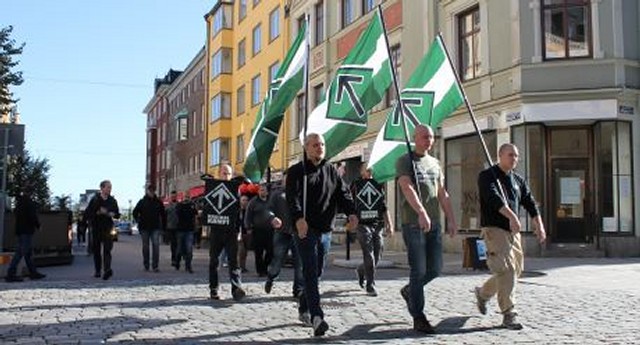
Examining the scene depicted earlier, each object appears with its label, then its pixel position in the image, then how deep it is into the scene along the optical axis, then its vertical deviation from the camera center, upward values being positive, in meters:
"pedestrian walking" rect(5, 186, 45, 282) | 13.58 -0.21
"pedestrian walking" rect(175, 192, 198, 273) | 16.44 -0.22
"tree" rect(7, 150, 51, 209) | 32.42 +2.10
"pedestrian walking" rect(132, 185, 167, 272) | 15.95 -0.02
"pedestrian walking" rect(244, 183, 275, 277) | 14.59 -0.20
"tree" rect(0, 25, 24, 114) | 25.06 +4.97
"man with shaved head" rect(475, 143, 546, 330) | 7.63 -0.08
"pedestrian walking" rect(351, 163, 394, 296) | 10.75 -0.09
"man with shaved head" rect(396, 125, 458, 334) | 7.48 -0.01
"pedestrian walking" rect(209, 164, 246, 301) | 10.29 -0.50
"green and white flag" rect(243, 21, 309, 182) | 10.55 +1.52
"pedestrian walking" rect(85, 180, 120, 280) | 14.09 -0.06
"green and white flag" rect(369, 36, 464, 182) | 10.12 +1.51
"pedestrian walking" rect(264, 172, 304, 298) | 10.03 -0.43
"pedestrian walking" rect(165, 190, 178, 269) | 17.61 -0.16
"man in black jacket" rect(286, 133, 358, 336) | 7.39 +0.13
